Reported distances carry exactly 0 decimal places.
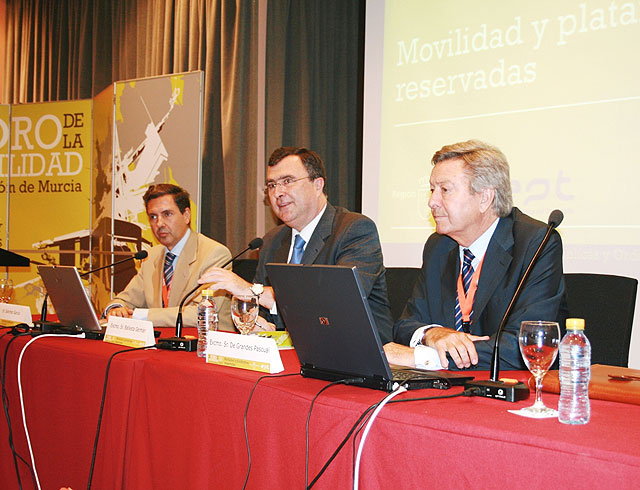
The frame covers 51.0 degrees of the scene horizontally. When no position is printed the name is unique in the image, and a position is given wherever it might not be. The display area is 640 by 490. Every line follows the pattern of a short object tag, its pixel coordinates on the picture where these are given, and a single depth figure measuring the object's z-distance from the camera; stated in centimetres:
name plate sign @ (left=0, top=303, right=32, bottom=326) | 271
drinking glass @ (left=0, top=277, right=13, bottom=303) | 310
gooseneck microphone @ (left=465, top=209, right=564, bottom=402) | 133
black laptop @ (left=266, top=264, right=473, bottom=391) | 136
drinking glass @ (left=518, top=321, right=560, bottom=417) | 125
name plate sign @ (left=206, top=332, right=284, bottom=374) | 166
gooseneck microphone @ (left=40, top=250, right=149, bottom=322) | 274
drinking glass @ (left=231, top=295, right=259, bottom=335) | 194
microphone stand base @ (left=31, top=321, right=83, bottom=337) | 245
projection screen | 291
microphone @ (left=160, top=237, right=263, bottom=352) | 209
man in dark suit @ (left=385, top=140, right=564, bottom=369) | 201
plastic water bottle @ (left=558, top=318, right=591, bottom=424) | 116
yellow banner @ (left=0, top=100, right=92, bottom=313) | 516
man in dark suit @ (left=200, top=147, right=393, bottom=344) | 267
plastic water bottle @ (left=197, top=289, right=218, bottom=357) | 200
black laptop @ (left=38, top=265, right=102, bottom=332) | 239
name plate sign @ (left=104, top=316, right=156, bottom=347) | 216
